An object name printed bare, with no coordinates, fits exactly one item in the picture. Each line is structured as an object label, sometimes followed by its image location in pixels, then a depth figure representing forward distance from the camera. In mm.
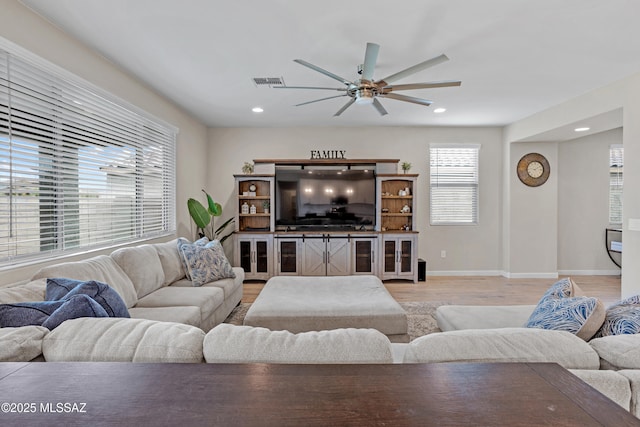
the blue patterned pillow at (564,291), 1864
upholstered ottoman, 2451
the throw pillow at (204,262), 3281
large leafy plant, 4654
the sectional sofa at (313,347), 1008
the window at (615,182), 5539
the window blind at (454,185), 5645
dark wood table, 654
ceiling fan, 2229
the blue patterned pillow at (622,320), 1316
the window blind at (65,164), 2072
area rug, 3186
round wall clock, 5332
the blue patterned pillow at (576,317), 1370
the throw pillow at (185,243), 3436
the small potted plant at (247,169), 5281
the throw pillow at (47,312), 1269
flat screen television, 5406
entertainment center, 5160
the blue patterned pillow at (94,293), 1590
